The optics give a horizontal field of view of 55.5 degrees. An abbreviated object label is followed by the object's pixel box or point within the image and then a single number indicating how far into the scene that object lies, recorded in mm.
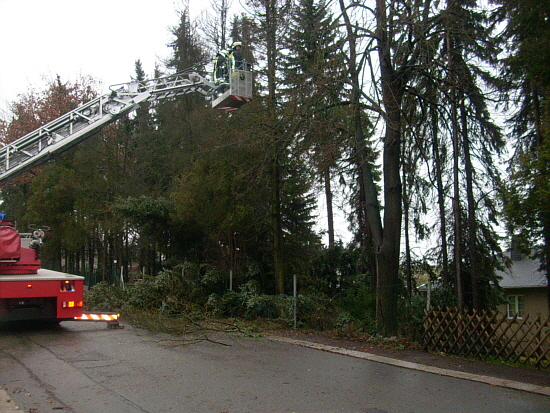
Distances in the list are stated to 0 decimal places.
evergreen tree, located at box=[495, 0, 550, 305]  11617
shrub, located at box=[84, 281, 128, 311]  20078
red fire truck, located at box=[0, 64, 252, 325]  13148
